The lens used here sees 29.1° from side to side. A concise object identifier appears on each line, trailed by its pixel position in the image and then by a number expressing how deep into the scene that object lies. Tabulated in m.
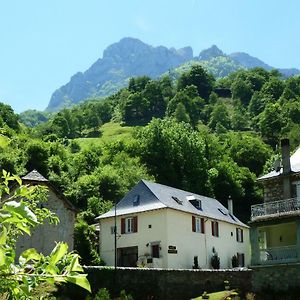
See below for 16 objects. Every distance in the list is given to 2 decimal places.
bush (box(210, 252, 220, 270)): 47.65
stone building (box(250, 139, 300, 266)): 33.12
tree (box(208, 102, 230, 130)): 130.94
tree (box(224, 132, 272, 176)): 98.25
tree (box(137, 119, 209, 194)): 78.69
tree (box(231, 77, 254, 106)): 157.00
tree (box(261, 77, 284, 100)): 147.62
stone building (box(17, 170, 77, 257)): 39.47
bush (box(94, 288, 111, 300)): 29.47
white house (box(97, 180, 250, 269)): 44.03
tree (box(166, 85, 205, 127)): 134.75
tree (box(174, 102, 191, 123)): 124.38
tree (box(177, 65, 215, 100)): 161.25
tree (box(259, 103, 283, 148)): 116.12
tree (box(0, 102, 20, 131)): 111.94
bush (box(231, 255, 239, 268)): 50.88
